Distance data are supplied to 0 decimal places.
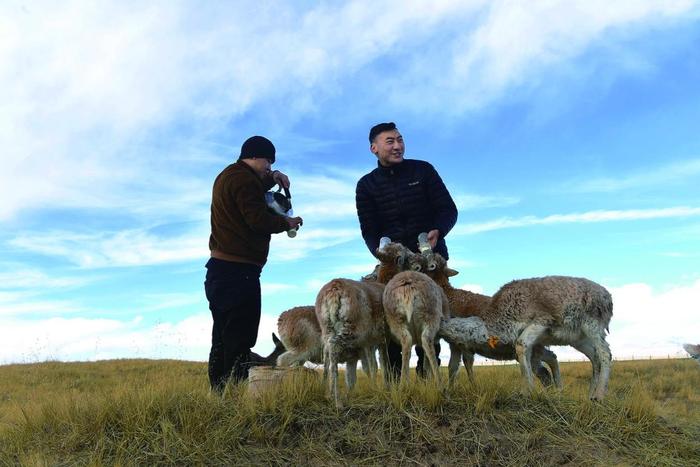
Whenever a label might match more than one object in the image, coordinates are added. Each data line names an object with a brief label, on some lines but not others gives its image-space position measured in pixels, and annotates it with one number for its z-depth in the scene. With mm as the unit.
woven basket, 7789
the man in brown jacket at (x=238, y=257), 8578
